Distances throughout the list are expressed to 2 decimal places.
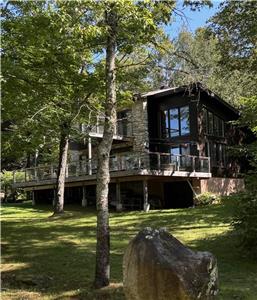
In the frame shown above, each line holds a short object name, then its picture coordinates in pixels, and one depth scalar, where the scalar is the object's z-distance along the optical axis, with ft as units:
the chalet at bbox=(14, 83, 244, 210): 53.05
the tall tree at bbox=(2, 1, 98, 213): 23.80
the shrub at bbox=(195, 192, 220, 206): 51.39
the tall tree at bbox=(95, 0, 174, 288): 19.18
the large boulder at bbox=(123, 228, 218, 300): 12.58
